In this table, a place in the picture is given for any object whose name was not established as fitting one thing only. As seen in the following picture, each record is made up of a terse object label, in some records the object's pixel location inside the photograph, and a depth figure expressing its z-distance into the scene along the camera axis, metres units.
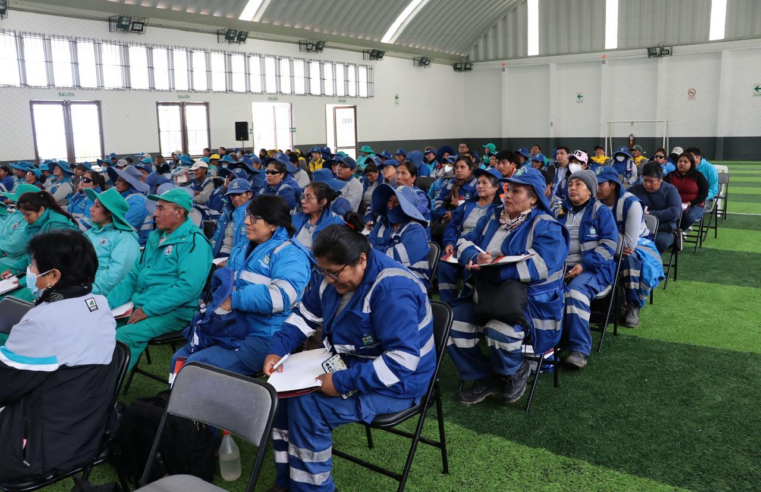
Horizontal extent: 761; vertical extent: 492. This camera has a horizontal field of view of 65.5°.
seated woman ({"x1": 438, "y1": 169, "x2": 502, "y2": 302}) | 5.39
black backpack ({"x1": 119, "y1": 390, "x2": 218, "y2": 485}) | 2.98
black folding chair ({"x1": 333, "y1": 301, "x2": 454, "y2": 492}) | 2.71
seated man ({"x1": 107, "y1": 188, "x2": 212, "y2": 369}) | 3.83
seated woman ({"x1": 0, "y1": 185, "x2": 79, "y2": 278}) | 5.22
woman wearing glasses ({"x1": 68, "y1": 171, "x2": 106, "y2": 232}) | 7.77
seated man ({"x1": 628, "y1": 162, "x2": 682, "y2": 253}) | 6.77
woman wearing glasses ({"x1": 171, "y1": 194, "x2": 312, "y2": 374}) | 3.34
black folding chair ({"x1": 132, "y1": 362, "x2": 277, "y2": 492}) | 2.24
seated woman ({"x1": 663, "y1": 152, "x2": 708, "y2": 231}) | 7.87
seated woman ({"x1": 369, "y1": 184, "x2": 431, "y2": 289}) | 4.70
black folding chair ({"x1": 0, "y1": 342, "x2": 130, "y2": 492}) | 2.62
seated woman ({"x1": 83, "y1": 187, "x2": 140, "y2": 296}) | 4.38
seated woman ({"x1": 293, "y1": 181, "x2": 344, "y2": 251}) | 5.34
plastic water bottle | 3.25
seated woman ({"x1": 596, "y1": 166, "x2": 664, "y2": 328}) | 5.20
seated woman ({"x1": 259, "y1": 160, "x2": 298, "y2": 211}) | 7.84
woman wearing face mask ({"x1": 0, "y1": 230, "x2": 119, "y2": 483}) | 2.42
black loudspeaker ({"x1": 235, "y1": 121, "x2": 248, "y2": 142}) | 17.64
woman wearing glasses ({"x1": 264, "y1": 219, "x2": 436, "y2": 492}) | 2.57
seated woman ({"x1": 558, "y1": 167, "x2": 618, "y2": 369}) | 4.53
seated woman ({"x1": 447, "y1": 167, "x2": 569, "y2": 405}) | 3.86
